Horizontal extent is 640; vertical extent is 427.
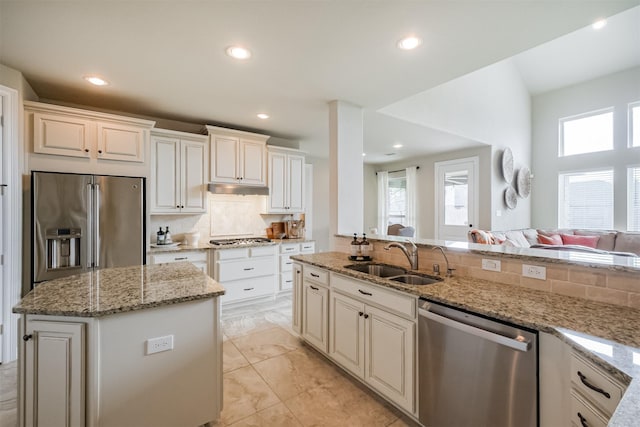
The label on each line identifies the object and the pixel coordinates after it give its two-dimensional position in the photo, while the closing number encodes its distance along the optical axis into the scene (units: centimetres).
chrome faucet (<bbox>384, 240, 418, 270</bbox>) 227
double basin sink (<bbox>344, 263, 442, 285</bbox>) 209
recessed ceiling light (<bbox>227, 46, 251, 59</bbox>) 218
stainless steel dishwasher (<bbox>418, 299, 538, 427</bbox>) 122
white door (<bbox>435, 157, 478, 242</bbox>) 559
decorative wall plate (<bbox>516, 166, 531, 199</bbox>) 593
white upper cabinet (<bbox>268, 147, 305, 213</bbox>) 447
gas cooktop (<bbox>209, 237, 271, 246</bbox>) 394
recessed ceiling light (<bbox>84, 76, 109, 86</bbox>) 264
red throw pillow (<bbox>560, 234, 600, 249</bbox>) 505
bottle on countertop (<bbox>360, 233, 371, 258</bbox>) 267
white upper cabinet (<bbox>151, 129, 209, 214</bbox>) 350
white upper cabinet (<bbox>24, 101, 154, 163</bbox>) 276
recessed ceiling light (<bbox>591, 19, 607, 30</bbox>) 489
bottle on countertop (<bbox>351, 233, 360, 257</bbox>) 270
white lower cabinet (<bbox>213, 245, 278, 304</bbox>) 370
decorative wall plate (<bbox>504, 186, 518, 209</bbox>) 562
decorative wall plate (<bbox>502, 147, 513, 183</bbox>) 553
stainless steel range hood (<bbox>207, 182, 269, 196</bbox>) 382
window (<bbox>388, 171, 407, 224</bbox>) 699
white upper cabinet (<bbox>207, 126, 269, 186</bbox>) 392
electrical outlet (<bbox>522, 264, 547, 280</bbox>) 164
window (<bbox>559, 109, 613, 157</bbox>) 550
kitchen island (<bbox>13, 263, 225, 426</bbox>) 133
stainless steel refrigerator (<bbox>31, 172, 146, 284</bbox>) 264
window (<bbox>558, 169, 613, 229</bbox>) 542
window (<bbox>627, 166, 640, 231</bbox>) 508
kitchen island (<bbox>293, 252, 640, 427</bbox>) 86
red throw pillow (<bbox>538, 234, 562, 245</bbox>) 518
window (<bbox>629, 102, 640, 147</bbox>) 512
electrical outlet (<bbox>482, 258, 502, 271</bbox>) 185
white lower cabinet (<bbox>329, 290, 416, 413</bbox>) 172
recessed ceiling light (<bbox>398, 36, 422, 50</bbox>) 207
